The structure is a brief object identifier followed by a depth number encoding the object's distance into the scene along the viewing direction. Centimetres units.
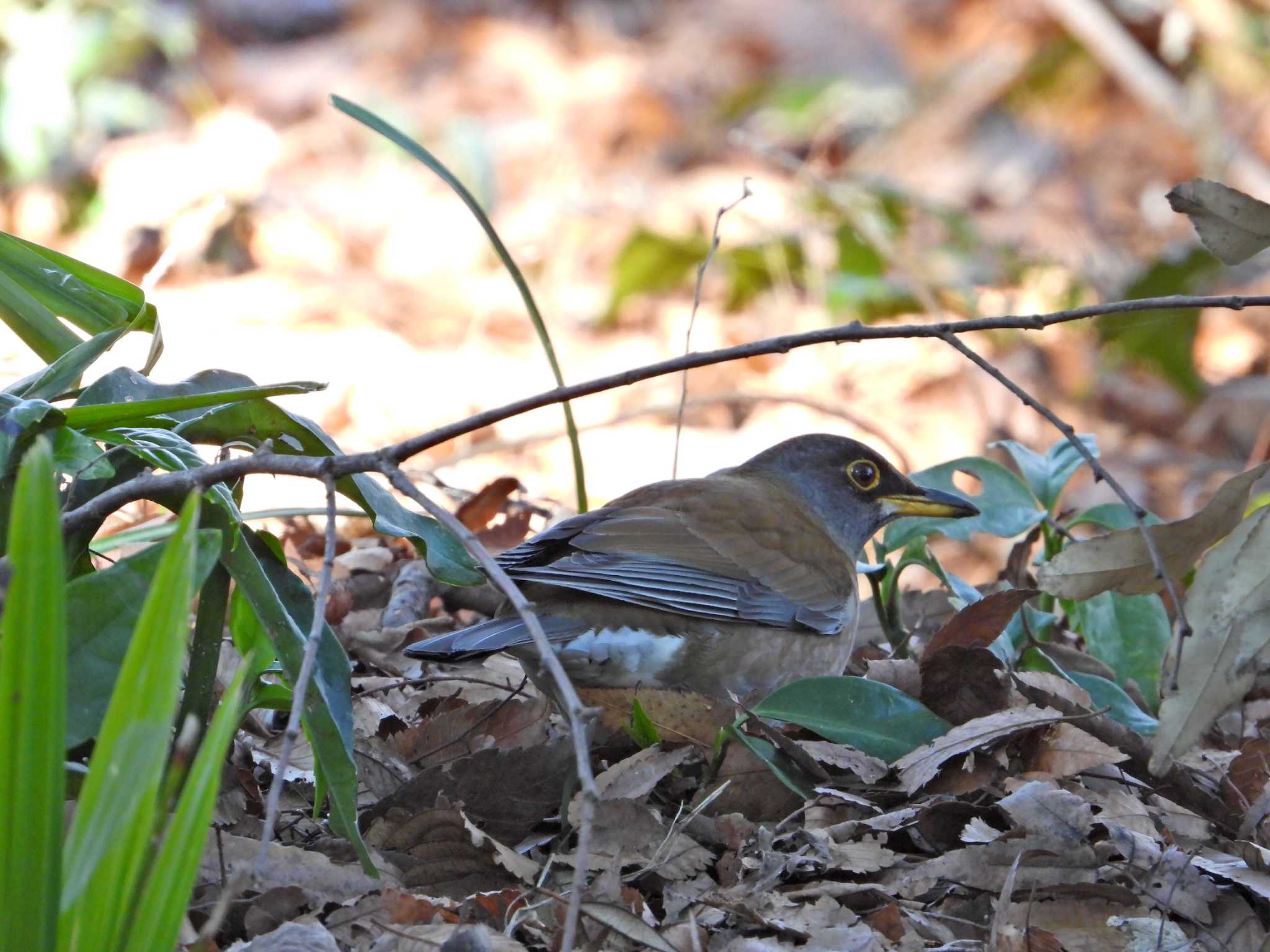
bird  798
